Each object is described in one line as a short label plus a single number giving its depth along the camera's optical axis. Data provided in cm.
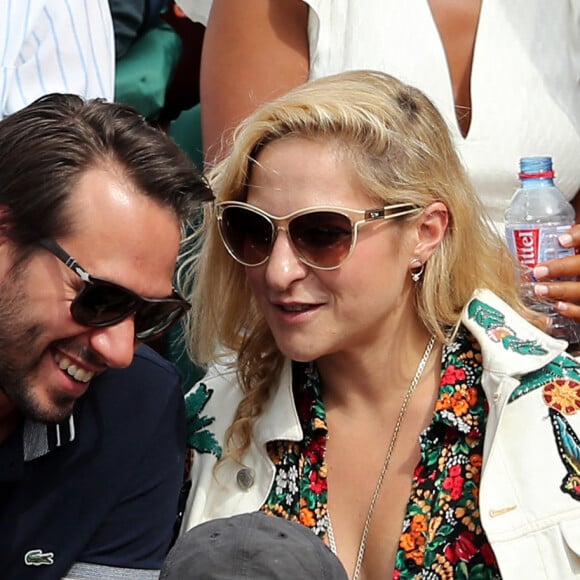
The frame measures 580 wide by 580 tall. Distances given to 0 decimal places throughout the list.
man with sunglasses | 443
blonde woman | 480
